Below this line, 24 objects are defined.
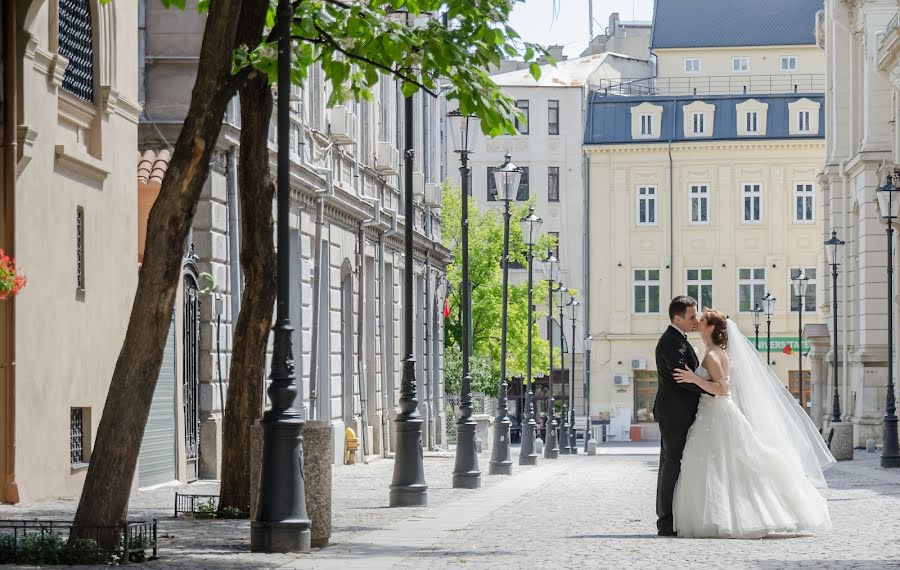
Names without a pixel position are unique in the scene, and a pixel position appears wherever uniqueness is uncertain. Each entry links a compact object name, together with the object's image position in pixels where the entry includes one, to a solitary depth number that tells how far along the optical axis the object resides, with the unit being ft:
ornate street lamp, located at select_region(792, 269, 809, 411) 198.29
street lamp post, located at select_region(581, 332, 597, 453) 245.69
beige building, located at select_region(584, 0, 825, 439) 254.88
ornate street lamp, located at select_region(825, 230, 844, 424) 142.00
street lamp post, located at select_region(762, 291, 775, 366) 217.77
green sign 252.83
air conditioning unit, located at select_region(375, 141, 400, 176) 131.13
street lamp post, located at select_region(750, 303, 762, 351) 237.66
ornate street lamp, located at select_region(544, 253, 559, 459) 159.72
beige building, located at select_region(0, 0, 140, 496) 59.11
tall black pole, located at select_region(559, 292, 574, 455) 179.93
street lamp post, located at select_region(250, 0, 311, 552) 42.45
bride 48.24
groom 49.08
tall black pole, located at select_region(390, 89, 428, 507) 67.15
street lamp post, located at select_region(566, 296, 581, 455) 190.62
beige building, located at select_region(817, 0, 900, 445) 166.91
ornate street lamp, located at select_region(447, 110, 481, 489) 86.33
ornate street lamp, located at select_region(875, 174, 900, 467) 116.47
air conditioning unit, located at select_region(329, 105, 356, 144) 109.60
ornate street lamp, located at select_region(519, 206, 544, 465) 131.44
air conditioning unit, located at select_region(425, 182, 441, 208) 153.58
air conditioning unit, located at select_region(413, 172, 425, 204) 145.71
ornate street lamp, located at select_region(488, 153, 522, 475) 106.11
